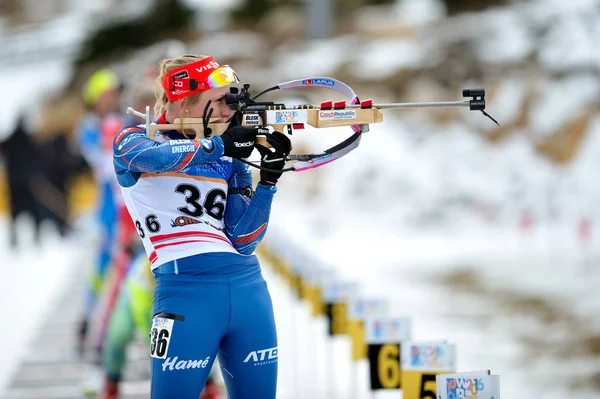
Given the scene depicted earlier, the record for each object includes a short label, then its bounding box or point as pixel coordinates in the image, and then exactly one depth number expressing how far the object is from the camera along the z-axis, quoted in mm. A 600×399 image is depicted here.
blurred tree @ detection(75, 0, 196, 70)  83437
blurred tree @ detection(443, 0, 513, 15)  57875
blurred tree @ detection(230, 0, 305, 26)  76562
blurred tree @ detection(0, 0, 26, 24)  133875
